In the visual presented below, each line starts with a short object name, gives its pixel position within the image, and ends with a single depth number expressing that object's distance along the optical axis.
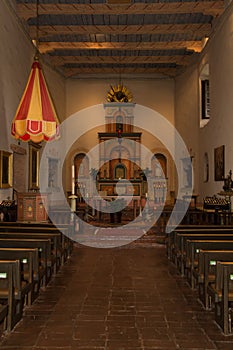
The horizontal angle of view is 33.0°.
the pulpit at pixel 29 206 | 9.26
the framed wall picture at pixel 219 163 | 11.73
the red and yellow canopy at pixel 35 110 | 7.29
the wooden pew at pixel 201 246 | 4.64
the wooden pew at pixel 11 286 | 3.44
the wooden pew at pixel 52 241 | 5.29
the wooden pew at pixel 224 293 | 3.43
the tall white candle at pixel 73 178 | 7.18
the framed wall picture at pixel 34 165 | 13.62
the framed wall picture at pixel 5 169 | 10.33
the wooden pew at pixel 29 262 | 4.04
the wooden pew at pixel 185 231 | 6.06
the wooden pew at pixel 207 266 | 4.01
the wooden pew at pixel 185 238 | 5.36
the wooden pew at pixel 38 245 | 4.63
